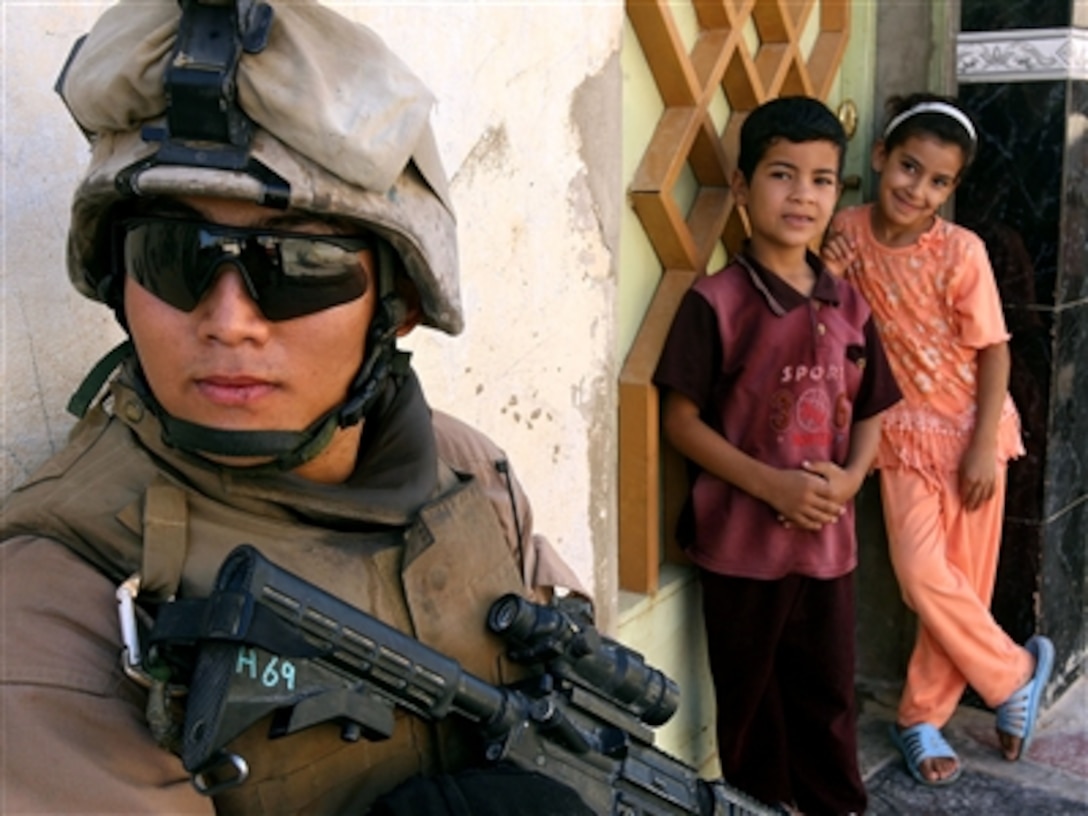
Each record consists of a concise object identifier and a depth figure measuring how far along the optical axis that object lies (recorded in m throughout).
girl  3.42
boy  3.00
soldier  1.14
